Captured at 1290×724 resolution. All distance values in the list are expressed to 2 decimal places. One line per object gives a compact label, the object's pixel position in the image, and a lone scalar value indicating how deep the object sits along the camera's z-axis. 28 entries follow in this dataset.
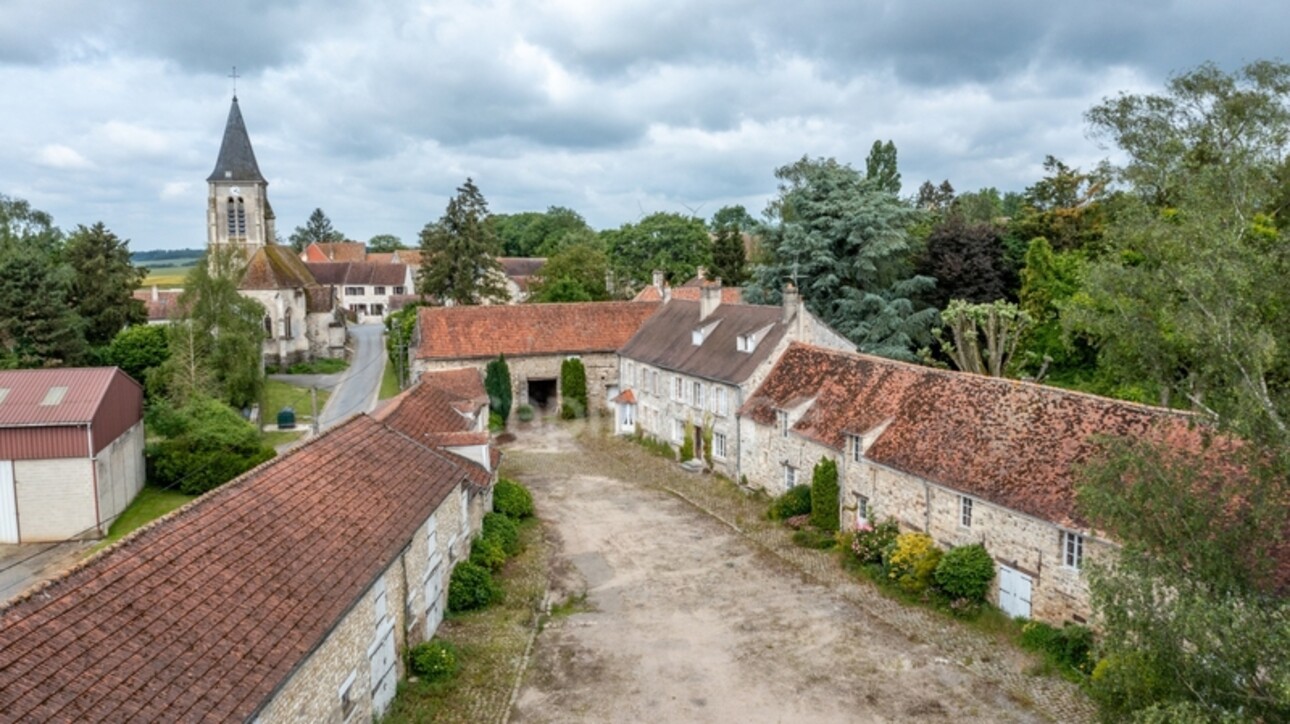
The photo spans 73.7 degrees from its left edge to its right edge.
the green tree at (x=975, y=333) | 37.19
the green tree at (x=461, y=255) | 59.06
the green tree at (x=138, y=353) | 42.50
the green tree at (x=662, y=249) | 79.75
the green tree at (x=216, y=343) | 36.41
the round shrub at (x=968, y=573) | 21.22
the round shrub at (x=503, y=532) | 25.98
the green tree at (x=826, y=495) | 27.39
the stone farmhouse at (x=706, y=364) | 34.91
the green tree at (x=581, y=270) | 66.00
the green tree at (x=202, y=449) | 31.33
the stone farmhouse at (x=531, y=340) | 47.38
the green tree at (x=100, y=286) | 46.56
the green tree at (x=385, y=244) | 168.69
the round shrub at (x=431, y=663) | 18.00
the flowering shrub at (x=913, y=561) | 22.38
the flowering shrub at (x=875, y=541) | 24.39
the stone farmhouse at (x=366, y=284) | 102.88
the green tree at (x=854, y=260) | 41.72
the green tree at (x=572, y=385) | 47.62
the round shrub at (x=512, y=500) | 28.77
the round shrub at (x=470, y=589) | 21.81
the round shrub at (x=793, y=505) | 28.98
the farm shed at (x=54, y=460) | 26.42
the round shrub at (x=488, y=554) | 24.11
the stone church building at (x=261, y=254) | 58.59
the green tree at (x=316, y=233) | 164.12
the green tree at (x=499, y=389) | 45.09
